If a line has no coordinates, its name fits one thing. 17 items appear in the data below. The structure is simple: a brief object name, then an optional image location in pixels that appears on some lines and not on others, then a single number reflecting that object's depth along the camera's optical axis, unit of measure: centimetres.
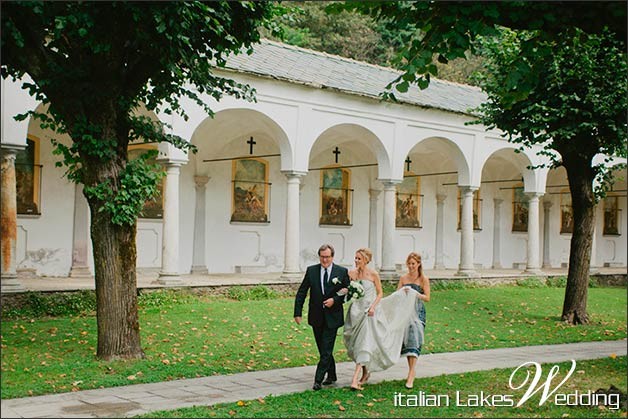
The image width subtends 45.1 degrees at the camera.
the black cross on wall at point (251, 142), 2148
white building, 1906
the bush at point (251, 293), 1827
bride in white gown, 909
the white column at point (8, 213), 1466
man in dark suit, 900
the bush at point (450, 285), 2267
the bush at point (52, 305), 1423
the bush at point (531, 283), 2544
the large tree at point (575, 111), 1543
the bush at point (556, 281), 2633
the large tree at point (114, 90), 979
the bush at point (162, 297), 1622
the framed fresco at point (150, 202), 2077
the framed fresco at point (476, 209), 3130
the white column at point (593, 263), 2853
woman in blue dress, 937
